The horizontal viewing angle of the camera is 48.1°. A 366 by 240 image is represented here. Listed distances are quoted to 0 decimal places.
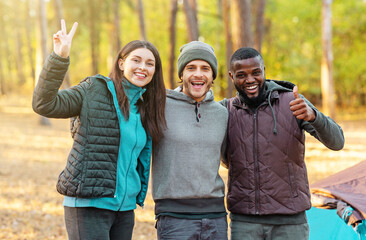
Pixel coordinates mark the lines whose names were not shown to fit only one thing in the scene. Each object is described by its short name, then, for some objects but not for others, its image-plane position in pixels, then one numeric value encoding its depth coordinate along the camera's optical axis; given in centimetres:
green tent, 376
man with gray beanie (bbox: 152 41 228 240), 290
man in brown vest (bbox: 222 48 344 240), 297
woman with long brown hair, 265
